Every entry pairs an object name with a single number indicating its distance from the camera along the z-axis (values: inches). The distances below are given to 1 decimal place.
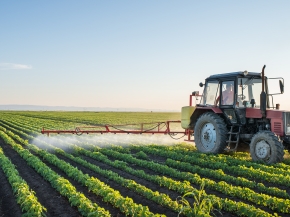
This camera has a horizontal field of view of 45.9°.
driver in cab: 399.2
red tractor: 356.2
